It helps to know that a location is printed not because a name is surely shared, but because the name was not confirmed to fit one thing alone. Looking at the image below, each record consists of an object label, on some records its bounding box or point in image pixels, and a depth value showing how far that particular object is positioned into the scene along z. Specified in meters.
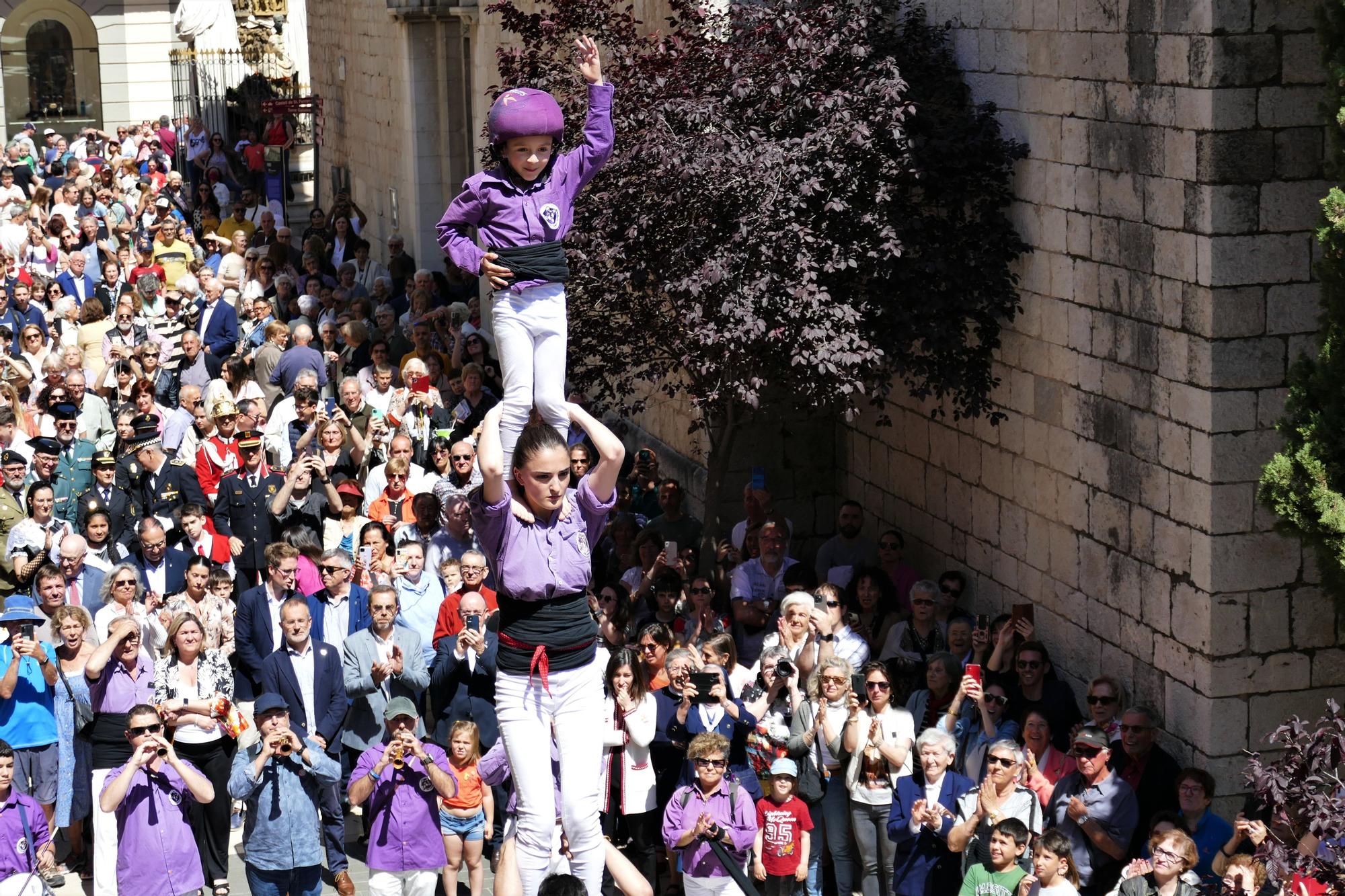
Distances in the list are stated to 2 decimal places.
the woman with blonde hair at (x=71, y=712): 10.20
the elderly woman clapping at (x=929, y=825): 9.03
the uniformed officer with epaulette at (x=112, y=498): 12.96
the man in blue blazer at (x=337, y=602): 10.84
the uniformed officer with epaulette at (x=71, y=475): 13.22
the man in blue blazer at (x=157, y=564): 11.75
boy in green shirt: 8.35
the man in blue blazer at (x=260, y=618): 10.60
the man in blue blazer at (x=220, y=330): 17.56
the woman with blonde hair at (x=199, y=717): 9.90
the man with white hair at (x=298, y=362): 15.95
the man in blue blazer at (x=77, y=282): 20.30
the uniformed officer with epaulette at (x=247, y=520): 12.65
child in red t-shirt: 9.24
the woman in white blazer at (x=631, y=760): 9.72
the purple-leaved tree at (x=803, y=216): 10.52
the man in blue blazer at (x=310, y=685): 10.02
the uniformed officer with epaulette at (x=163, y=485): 13.09
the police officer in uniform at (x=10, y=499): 12.34
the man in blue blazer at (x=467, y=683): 10.24
